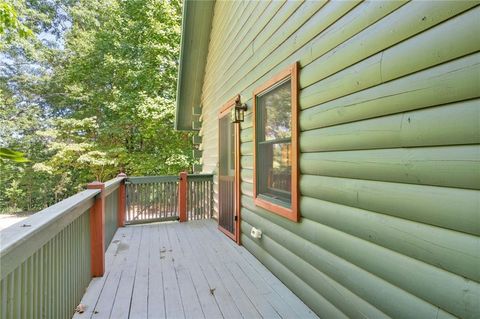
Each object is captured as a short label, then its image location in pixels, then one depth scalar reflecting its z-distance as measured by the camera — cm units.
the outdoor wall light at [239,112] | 378
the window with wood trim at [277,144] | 244
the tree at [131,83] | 1143
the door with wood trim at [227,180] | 409
